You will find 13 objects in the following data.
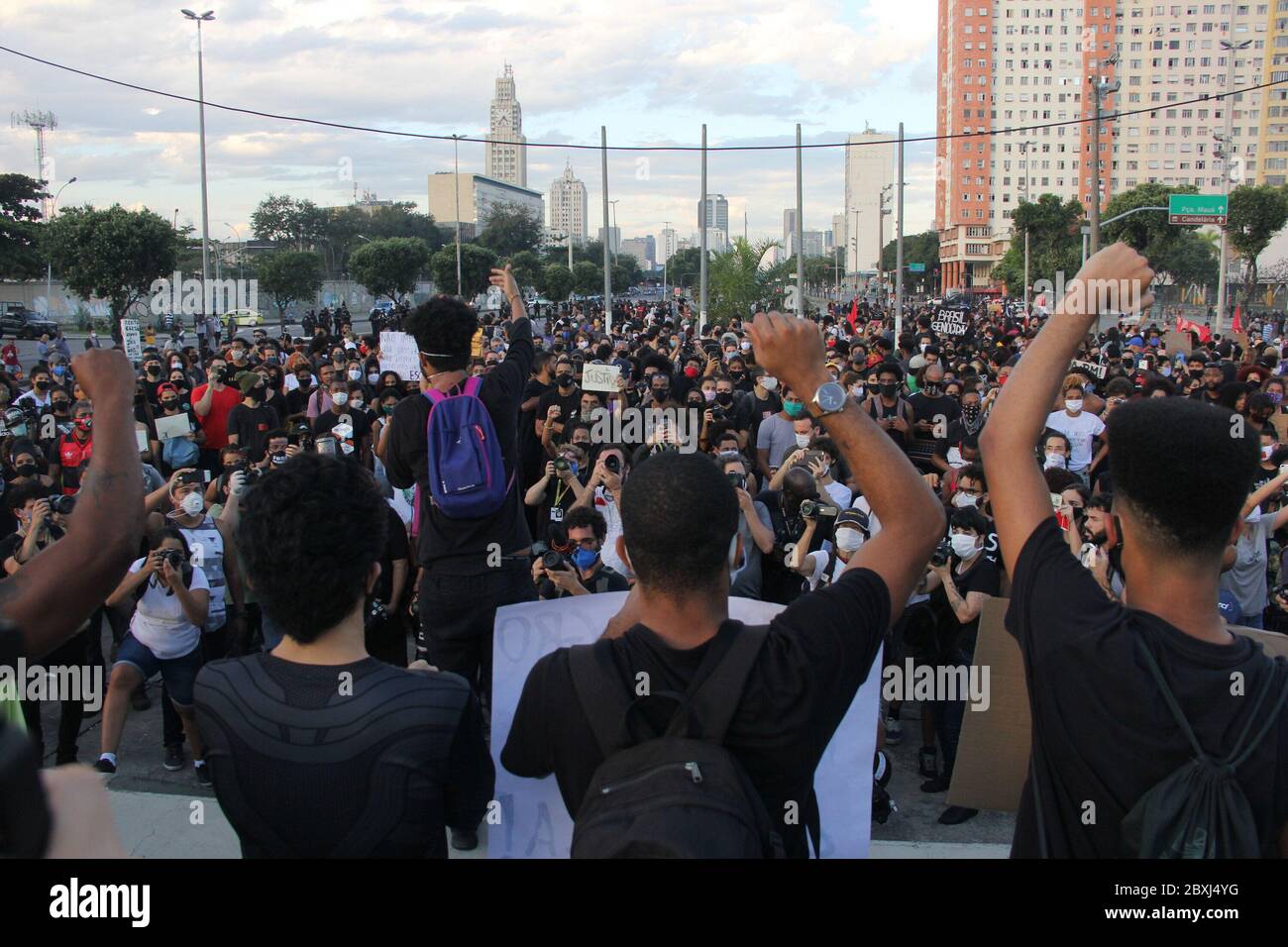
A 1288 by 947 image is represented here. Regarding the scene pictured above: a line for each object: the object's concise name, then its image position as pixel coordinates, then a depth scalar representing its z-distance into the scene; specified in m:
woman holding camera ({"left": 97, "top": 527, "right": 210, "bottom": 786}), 5.64
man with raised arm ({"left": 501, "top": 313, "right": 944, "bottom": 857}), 1.87
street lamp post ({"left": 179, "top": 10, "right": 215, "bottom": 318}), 27.53
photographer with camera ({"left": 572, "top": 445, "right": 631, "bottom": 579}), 6.56
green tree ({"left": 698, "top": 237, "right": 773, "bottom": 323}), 27.94
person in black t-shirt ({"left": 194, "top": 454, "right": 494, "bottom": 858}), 2.04
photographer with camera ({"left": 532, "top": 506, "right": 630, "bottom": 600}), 5.60
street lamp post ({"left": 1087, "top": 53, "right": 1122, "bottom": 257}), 23.94
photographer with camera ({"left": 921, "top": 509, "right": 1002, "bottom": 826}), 5.68
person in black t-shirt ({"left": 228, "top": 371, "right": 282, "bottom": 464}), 10.21
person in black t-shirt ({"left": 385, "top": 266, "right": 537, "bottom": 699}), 3.99
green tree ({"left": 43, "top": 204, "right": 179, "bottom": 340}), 28.91
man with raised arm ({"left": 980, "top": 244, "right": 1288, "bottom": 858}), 1.76
